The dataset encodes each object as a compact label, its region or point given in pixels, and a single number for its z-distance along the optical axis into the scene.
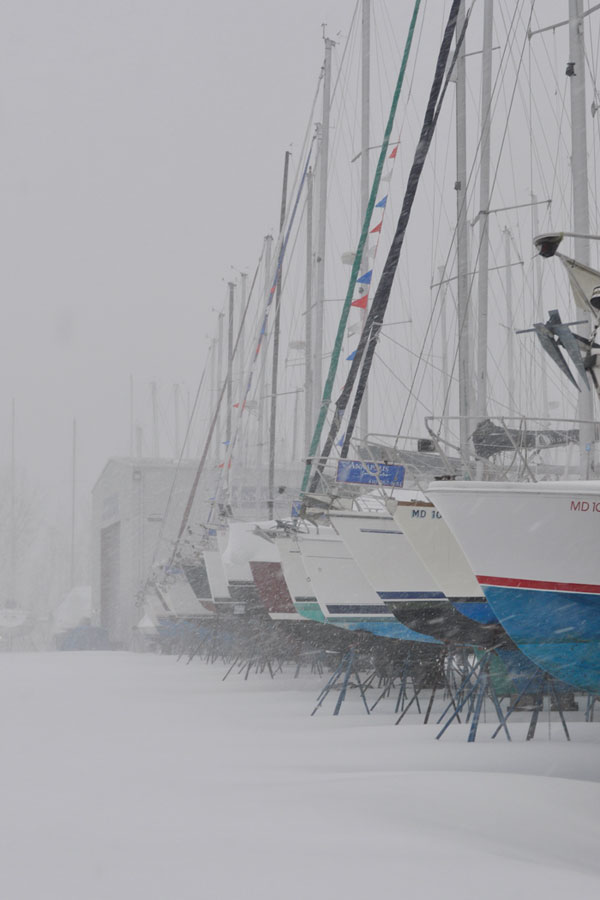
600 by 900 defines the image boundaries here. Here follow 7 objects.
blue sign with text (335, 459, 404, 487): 18.70
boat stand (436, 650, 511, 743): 16.22
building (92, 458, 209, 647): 77.00
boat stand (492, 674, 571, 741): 16.40
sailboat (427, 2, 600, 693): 13.18
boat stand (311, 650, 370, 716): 21.69
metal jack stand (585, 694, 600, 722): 18.23
